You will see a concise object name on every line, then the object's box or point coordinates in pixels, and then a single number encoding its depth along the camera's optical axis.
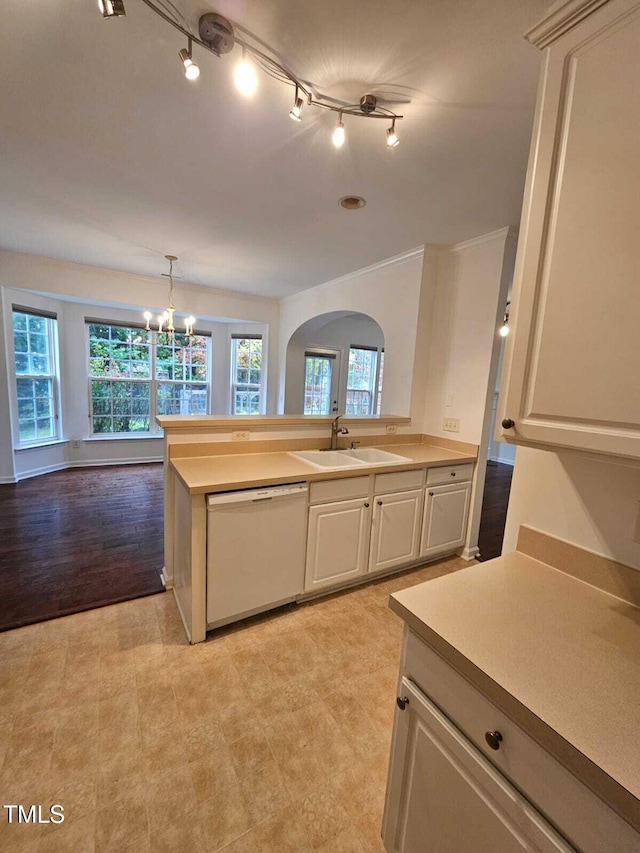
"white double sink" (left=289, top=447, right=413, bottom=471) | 2.63
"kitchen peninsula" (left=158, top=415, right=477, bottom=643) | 1.93
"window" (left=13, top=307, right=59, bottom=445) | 4.45
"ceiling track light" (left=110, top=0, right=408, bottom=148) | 1.19
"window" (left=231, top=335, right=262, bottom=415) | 5.97
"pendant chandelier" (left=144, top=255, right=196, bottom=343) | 3.76
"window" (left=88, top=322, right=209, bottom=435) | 5.28
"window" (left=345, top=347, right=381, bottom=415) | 6.49
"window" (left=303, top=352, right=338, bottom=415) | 6.07
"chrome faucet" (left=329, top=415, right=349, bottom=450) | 2.84
